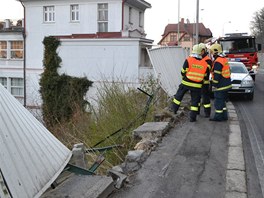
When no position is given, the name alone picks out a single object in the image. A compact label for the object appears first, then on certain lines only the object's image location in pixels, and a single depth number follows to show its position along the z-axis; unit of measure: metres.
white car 10.07
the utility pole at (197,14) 16.85
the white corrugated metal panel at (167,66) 7.94
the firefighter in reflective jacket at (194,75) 6.01
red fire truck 16.16
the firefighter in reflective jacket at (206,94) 6.29
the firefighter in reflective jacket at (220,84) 6.27
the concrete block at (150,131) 4.67
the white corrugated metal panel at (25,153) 1.98
